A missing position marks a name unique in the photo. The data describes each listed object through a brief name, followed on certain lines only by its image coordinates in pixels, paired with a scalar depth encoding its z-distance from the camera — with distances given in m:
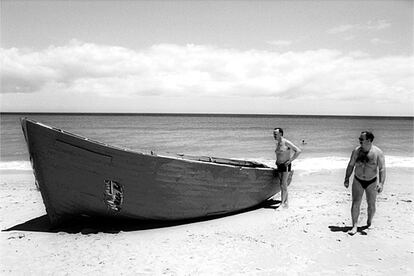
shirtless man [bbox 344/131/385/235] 5.16
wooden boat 5.16
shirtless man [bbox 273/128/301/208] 6.70
